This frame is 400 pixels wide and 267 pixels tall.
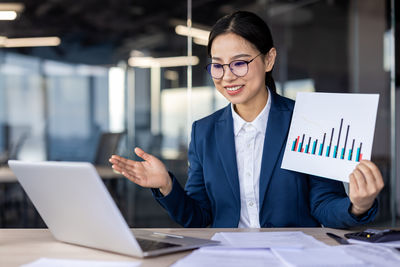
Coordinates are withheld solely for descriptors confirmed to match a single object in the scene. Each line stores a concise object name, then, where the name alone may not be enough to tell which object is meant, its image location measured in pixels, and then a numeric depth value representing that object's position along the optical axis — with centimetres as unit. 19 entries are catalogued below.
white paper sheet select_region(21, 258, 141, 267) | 100
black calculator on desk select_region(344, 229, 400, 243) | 118
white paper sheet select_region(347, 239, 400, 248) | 114
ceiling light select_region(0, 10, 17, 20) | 555
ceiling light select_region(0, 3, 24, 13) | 557
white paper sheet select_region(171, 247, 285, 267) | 97
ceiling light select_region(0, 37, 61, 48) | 561
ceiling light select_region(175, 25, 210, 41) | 495
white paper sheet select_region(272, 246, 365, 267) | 94
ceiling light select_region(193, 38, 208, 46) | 496
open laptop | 98
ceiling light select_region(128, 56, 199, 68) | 546
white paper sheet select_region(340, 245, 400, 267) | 97
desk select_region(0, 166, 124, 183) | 371
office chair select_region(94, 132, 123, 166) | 470
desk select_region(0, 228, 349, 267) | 105
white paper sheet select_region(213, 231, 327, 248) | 113
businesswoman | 162
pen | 119
